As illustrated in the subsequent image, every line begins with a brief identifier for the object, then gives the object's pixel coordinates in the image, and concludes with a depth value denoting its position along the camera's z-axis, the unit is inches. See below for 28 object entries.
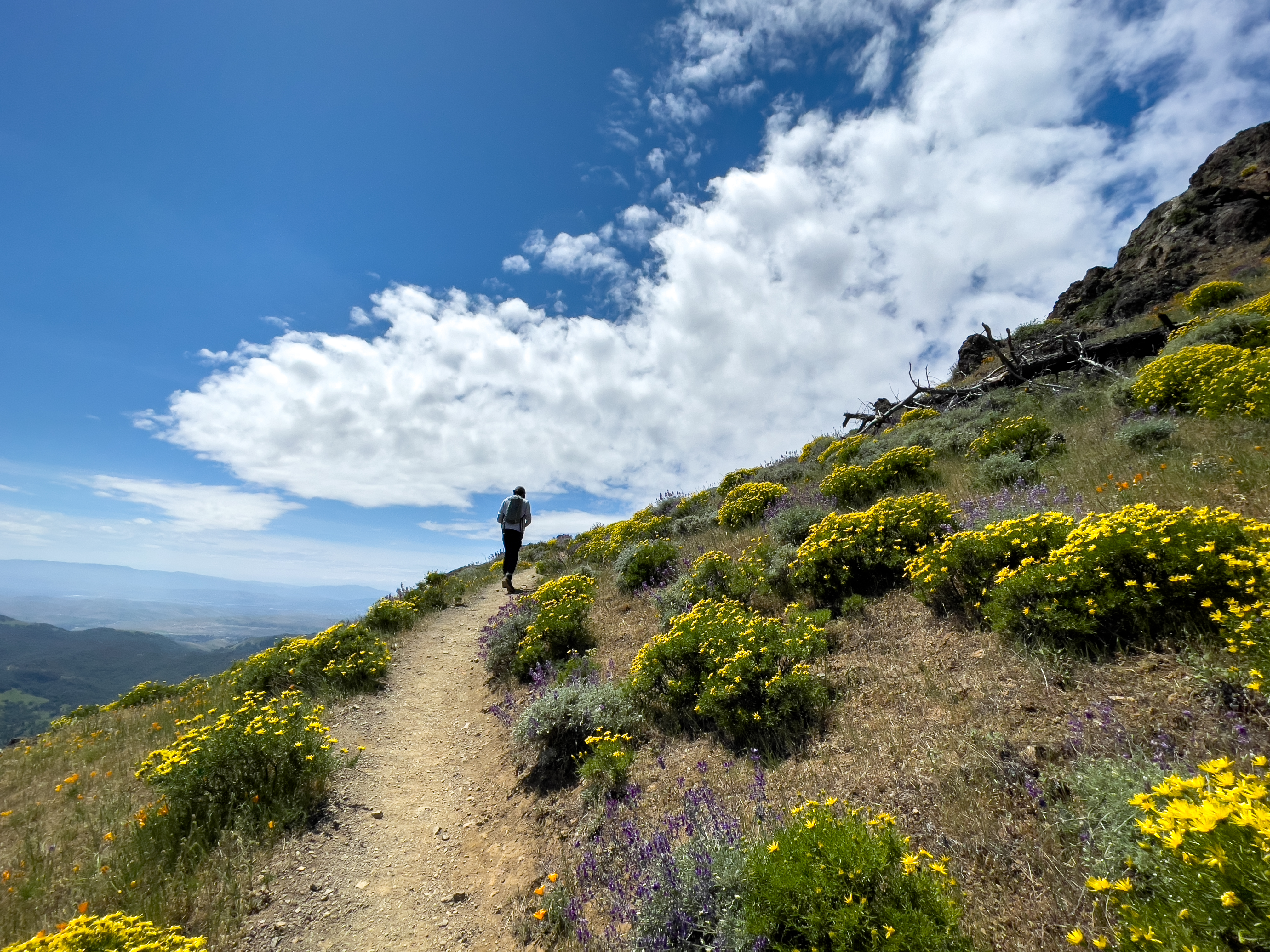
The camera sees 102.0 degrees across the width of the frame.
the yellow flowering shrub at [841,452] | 619.5
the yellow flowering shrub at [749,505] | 512.4
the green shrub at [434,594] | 627.5
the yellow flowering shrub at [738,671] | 213.3
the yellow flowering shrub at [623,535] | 639.1
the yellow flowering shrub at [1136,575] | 161.9
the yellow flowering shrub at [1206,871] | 73.8
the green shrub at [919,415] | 675.4
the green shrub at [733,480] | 753.0
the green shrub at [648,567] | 454.6
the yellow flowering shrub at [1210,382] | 290.5
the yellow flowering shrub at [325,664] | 393.4
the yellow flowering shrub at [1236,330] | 418.6
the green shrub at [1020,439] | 383.6
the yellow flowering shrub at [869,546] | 287.3
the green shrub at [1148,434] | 314.5
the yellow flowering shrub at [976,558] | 214.8
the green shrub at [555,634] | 379.9
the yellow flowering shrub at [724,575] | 334.3
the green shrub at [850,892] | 102.0
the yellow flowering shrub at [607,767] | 220.4
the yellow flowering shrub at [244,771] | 230.7
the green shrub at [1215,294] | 701.3
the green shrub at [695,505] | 713.6
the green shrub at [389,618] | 544.4
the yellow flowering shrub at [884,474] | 421.7
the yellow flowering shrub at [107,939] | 115.5
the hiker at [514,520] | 627.2
